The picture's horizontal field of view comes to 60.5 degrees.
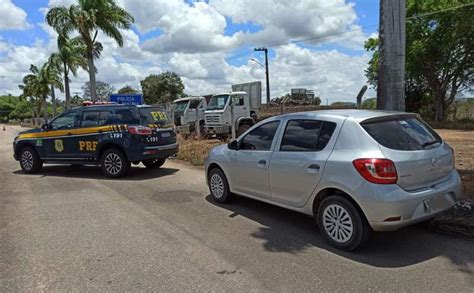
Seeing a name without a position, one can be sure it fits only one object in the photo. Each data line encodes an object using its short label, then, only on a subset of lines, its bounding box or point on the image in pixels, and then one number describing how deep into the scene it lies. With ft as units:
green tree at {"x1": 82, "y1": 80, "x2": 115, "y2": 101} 236.06
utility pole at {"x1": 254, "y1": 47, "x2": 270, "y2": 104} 131.06
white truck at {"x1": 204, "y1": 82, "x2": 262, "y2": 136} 58.54
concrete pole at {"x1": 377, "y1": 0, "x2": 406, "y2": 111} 22.63
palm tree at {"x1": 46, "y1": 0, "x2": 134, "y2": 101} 69.05
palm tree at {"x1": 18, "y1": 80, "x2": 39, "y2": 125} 181.12
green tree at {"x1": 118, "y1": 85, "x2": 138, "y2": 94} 211.39
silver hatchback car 14.19
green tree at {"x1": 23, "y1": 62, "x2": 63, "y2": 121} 136.98
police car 31.86
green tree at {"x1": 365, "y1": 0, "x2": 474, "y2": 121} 81.35
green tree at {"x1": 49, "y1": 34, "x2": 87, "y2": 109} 87.52
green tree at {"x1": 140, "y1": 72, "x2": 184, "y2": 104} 191.83
